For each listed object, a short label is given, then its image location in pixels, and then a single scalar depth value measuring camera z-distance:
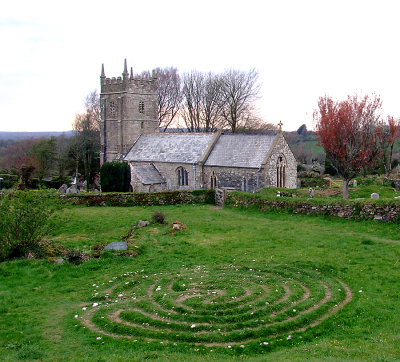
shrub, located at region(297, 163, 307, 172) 57.34
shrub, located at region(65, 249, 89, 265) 16.69
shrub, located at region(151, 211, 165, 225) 24.50
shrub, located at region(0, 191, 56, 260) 17.27
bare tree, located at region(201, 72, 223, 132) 57.88
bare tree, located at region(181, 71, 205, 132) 59.79
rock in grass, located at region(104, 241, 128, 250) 18.12
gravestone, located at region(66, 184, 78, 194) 42.64
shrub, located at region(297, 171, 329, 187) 44.62
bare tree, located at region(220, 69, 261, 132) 56.78
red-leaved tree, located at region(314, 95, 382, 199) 30.44
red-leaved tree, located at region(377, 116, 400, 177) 34.16
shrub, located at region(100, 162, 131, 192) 42.09
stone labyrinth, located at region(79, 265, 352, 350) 10.70
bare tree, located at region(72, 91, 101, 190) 61.91
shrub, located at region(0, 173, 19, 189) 51.36
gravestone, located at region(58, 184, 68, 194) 43.66
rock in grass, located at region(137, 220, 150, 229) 23.81
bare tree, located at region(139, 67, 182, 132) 60.81
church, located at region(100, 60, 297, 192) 36.53
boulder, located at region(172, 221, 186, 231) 22.42
